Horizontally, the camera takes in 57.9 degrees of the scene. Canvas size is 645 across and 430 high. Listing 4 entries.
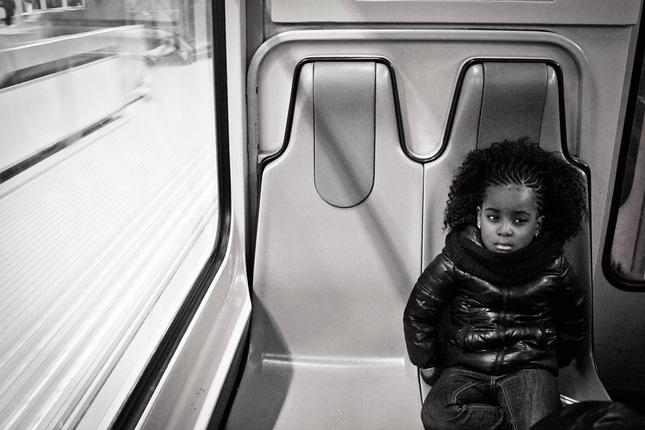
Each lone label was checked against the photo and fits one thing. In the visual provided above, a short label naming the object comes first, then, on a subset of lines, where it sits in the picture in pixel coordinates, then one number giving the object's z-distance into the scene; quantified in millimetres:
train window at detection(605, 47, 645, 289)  1988
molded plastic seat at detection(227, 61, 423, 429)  1941
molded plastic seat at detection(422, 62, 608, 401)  1904
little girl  1628
